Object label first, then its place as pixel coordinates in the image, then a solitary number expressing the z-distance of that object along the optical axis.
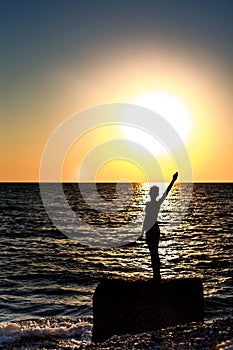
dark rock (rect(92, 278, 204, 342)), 9.88
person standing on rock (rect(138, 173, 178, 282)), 10.47
